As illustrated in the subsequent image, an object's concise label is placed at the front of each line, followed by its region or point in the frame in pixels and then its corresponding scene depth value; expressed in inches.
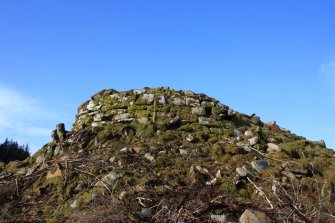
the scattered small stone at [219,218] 224.7
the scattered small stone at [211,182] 267.8
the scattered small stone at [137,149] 320.7
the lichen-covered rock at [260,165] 299.3
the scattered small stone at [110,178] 272.3
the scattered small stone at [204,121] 374.6
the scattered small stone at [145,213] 230.4
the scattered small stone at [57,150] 355.3
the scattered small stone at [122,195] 247.1
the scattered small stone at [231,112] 402.2
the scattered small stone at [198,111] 385.4
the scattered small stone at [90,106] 428.4
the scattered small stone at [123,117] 379.4
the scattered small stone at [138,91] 418.6
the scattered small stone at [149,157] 305.8
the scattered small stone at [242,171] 278.8
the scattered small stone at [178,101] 398.0
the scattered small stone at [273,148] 335.1
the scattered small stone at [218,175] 276.6
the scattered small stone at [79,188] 283.4
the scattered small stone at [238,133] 364.1
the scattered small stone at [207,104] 398.3
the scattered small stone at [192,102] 398.3
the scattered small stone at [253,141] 340.0
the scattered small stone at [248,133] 358.2
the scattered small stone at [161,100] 398.2
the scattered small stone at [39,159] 355.8
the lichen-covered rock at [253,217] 218.3
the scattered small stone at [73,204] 263.8
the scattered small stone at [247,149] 326.1
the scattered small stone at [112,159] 306.3
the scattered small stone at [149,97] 402.3
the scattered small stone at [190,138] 340.7
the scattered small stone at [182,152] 317.7
